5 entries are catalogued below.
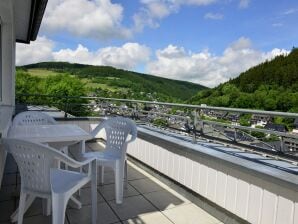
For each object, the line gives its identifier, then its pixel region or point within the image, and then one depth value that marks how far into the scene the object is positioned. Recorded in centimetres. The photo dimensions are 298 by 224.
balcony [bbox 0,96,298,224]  198
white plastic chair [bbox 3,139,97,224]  168
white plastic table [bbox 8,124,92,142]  228
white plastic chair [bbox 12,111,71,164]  299
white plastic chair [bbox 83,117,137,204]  268
